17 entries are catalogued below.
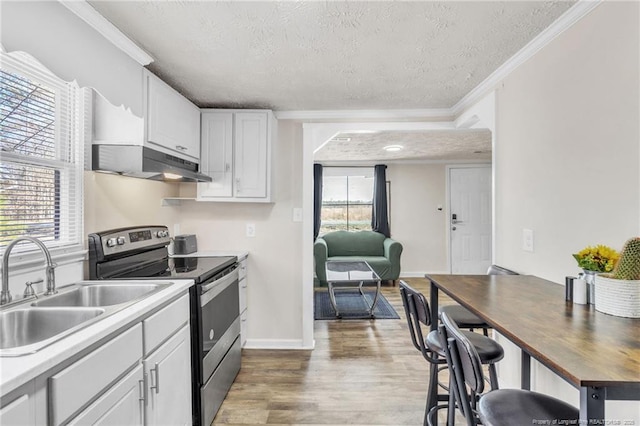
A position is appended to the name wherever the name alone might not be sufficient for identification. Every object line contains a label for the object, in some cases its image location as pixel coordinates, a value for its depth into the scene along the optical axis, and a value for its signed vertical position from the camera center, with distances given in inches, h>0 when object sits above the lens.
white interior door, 231.9 -5.2
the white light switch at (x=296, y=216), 120.0 -1.0
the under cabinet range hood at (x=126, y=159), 67.3 +11.7
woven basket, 43.2 -11.6
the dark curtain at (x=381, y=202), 234.8 +8.1
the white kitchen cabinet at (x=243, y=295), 110.7 -28.9
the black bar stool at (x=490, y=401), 39.3 -25.3
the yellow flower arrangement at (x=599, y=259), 48.8 -7.1
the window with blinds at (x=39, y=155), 55.3 +11.2
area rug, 154.5 -49.0
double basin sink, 47.8 -16.0
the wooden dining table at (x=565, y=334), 28.4 -14.5
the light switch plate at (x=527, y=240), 74.6 -6.4
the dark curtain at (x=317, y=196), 232.4 +12.6
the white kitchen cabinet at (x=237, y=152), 110.2 +21.1
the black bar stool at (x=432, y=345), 59.4 -25.6
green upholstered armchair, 215.2 -23.2
